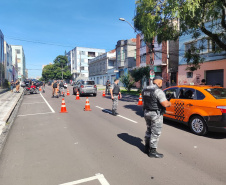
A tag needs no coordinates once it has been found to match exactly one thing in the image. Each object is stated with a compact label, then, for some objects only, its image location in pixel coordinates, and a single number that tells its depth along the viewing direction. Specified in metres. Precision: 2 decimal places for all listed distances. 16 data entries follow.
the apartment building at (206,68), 17.17
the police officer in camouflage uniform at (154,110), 3.82
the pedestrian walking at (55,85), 17.20
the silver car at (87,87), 18.34
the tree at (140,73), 21.59
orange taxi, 5.01
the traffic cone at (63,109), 9.69
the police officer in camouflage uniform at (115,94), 8.71
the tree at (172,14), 7.50
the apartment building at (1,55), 27.85
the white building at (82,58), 71.31
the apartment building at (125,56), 36.56
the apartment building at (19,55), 82.95
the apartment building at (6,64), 35.39
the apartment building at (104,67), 45.54
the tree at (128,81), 23.73
